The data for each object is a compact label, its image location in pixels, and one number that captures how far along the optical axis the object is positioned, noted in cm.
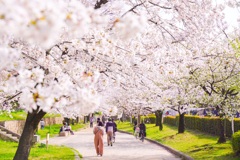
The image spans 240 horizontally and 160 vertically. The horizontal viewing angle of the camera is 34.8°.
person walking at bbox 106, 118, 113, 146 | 2450
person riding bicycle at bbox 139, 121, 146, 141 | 2795
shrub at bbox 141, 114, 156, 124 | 5851
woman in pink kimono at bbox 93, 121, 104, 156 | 1834
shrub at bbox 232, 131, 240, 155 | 1530
